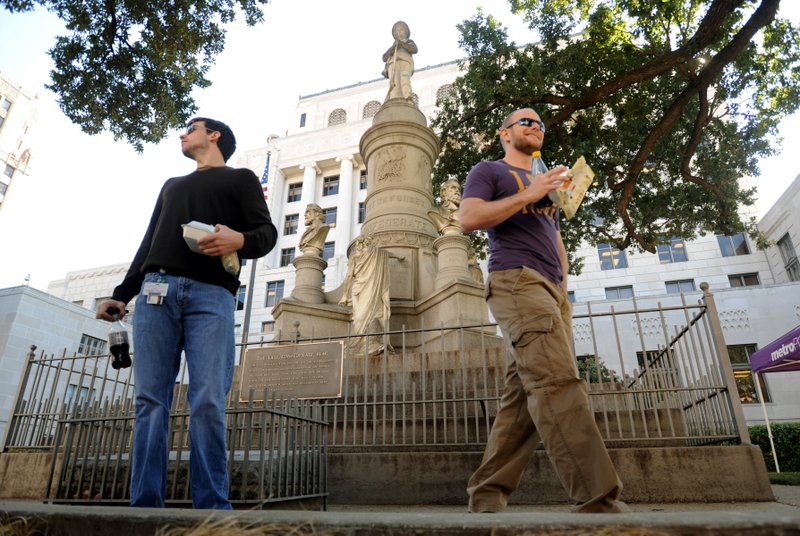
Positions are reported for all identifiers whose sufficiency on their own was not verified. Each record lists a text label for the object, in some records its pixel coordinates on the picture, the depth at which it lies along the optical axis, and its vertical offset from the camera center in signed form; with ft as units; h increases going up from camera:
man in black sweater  8.22 +2.66
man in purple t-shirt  7.54 +1.92
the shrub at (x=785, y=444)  51.49 +1.20
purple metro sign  35.53 +7.20
